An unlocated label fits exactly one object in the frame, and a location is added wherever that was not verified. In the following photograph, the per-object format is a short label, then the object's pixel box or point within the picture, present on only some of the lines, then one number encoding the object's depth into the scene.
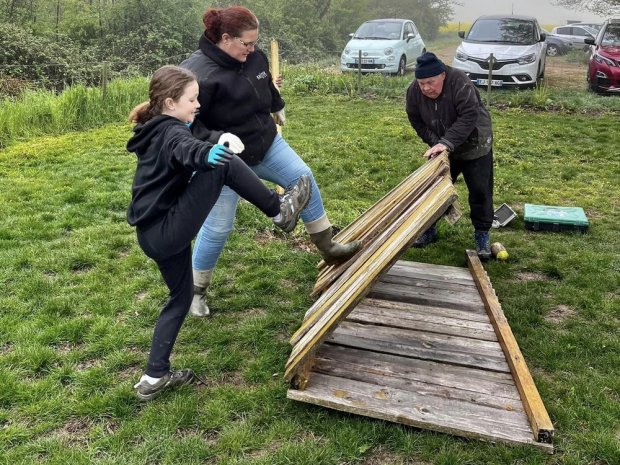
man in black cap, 4.23
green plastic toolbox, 5.62
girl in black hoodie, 2.66
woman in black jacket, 3.32
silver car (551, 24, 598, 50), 24.88
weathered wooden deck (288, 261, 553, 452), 2.84
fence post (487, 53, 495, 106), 12.04
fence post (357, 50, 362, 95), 13.82
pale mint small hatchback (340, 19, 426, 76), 15.20
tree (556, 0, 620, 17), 18.91
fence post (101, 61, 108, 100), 11.17
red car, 12.48
